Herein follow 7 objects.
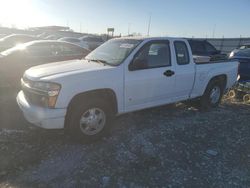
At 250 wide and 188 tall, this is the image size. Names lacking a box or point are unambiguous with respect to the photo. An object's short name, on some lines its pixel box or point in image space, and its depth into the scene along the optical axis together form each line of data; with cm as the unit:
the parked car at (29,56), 549
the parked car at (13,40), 856
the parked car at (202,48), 1021
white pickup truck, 293
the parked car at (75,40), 1478
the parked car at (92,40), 1681
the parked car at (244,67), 728
